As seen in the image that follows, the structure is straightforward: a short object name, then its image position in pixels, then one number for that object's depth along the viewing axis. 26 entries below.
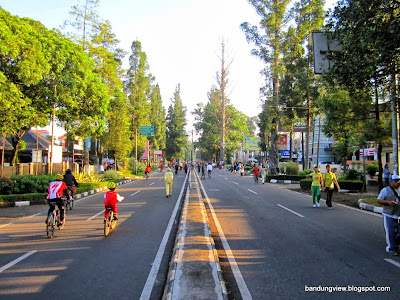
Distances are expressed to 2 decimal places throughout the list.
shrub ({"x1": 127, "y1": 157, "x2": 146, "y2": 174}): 47.06
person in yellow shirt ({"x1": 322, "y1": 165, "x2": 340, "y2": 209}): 12.25
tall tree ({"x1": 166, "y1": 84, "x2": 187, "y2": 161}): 90.06
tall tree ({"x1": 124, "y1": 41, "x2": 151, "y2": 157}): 47.06
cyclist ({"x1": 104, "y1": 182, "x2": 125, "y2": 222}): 8.07
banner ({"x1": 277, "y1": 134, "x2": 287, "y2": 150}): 34.96
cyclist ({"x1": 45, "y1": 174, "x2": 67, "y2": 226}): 8.16
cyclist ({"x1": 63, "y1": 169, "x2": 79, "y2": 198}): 12.17
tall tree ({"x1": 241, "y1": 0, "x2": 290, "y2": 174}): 29.58
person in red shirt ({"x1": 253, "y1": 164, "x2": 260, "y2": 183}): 26.48
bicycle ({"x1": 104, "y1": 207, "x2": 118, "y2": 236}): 7.80
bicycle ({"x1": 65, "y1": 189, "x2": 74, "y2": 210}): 12.05
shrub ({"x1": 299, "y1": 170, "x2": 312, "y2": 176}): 27.75
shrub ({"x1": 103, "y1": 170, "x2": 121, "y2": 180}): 30.34
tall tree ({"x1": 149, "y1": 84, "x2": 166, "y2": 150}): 64.03
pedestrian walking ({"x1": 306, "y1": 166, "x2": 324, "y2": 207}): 12.50
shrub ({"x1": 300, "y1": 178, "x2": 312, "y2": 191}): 19.89
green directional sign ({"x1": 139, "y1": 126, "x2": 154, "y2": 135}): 41.94
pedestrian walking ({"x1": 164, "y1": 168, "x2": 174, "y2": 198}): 16.01
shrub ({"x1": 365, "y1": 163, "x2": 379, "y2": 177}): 27.25
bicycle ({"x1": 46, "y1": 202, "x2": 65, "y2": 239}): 7.72
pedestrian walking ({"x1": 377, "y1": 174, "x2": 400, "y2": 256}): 6.13
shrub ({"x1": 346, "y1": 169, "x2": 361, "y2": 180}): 20.90
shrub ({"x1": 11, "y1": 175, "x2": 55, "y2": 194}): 16.14
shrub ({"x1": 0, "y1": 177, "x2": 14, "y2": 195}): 15.55
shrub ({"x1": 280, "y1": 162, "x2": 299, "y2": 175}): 32.94
